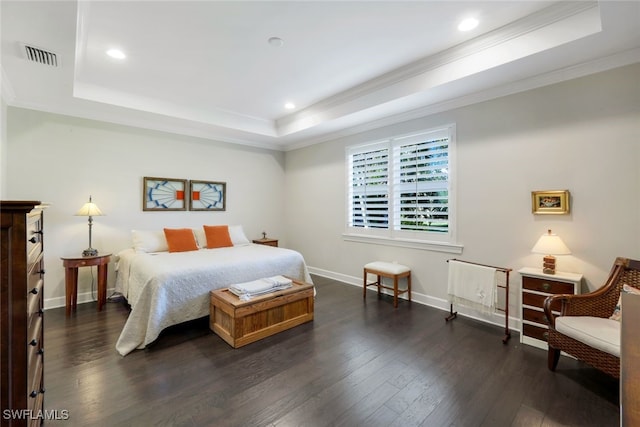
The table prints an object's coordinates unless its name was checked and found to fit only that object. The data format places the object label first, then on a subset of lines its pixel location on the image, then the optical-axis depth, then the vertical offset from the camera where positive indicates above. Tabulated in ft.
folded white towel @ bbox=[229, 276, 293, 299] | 9.23 -2.55
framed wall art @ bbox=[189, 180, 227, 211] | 15.65 +0.92
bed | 8.54 -2.41
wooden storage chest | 8.66 -3.37
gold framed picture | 8.83 +0.42
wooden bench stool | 12.07 -2.62
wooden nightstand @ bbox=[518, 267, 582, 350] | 8.22 -2.43
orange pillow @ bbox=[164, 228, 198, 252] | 13.03 -1.34
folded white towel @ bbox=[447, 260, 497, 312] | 9.69 -2.55
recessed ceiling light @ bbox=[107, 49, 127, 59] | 9.00 +5.10
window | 11.74 +1.21
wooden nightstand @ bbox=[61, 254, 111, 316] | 10.99 -2.62
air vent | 7.53 +4.30
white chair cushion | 6.14 -2.70
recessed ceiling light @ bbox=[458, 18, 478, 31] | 7.74 +5.33
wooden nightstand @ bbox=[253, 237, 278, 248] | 17.62 -1.84
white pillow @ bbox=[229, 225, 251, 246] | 15.26 -1.32
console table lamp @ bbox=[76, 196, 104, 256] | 11.64 -0.07
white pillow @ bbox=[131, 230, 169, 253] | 12.65 -1.38
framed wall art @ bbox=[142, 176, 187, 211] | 14.11 +0.89
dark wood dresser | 3.45 -1.33
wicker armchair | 7.11 -2.27
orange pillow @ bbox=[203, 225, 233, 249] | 14.25 -1.29
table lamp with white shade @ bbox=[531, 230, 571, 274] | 8.28 -0.99
